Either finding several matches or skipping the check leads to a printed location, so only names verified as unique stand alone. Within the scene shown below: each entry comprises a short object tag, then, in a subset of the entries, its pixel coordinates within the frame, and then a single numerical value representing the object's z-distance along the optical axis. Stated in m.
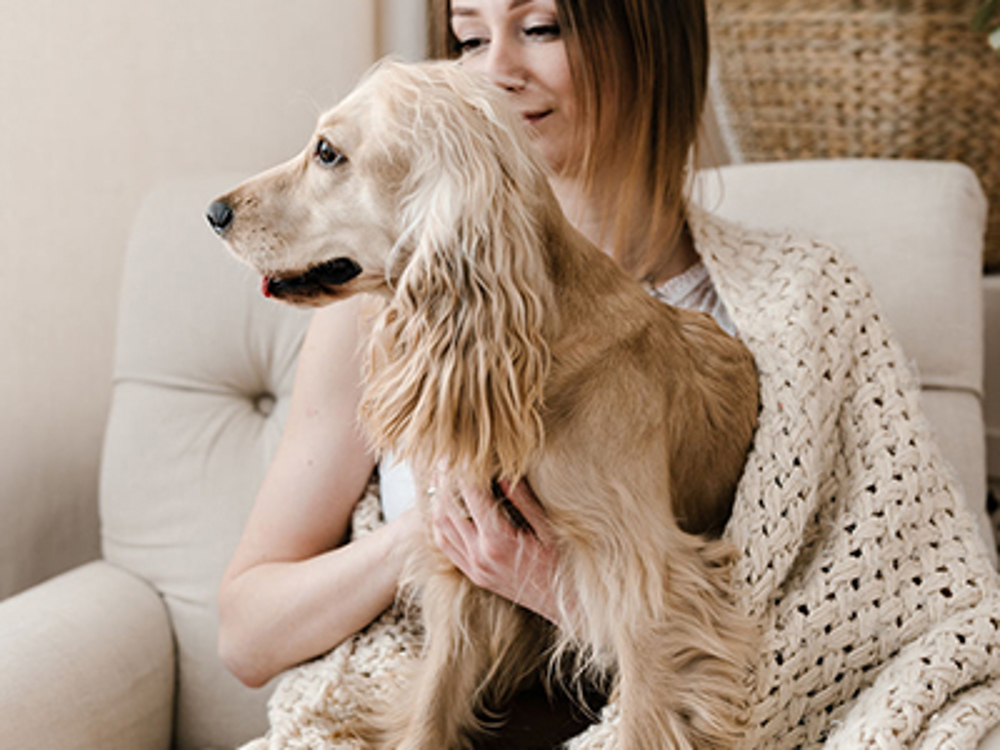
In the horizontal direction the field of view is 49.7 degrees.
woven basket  1.93
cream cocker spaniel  0.89
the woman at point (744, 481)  1.04
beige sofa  1.47
